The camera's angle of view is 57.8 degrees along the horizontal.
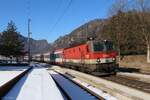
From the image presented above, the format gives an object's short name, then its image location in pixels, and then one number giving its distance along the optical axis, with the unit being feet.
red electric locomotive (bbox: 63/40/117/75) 35.97
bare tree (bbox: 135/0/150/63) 75.86
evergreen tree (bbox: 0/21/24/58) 113.95
